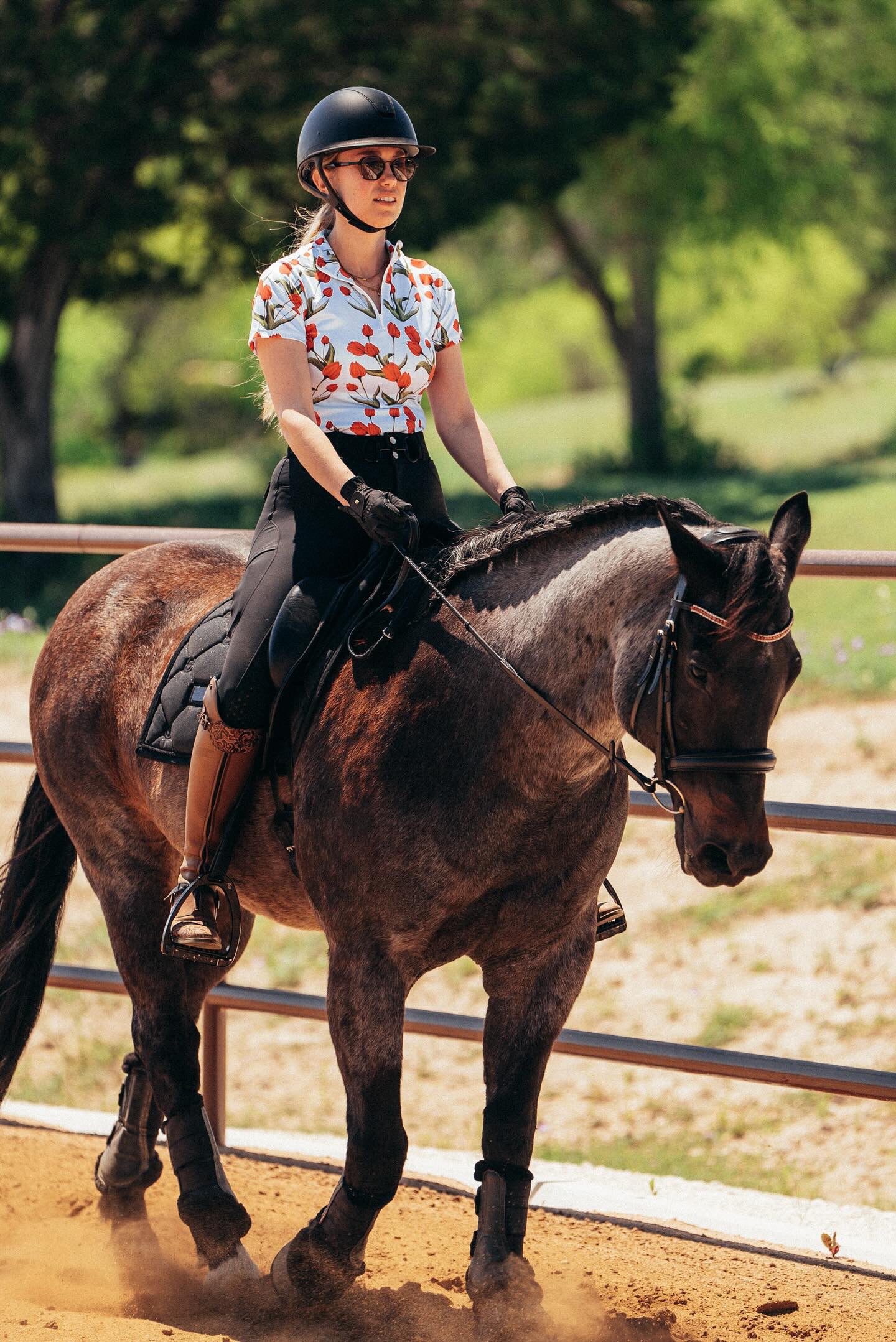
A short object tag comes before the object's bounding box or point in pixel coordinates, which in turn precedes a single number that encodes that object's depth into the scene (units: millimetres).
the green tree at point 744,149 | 48000
